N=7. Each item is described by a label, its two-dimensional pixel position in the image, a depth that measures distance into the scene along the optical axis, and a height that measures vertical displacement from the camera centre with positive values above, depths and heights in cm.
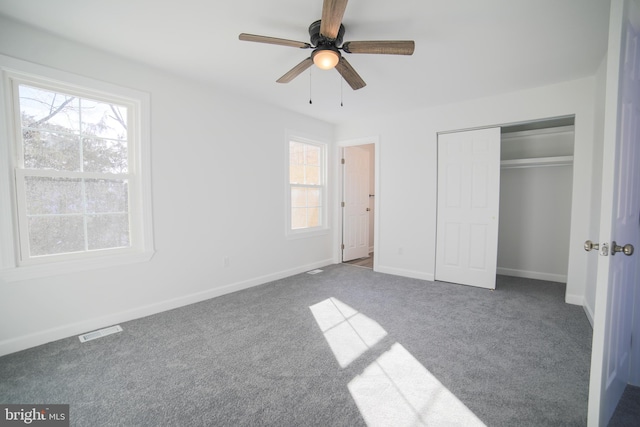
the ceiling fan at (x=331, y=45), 186 +110
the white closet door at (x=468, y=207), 366 -9
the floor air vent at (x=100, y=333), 234 -116
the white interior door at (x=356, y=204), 519 -8
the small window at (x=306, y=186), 445 +23
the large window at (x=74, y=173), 219 +23
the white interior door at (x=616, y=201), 123 +0
